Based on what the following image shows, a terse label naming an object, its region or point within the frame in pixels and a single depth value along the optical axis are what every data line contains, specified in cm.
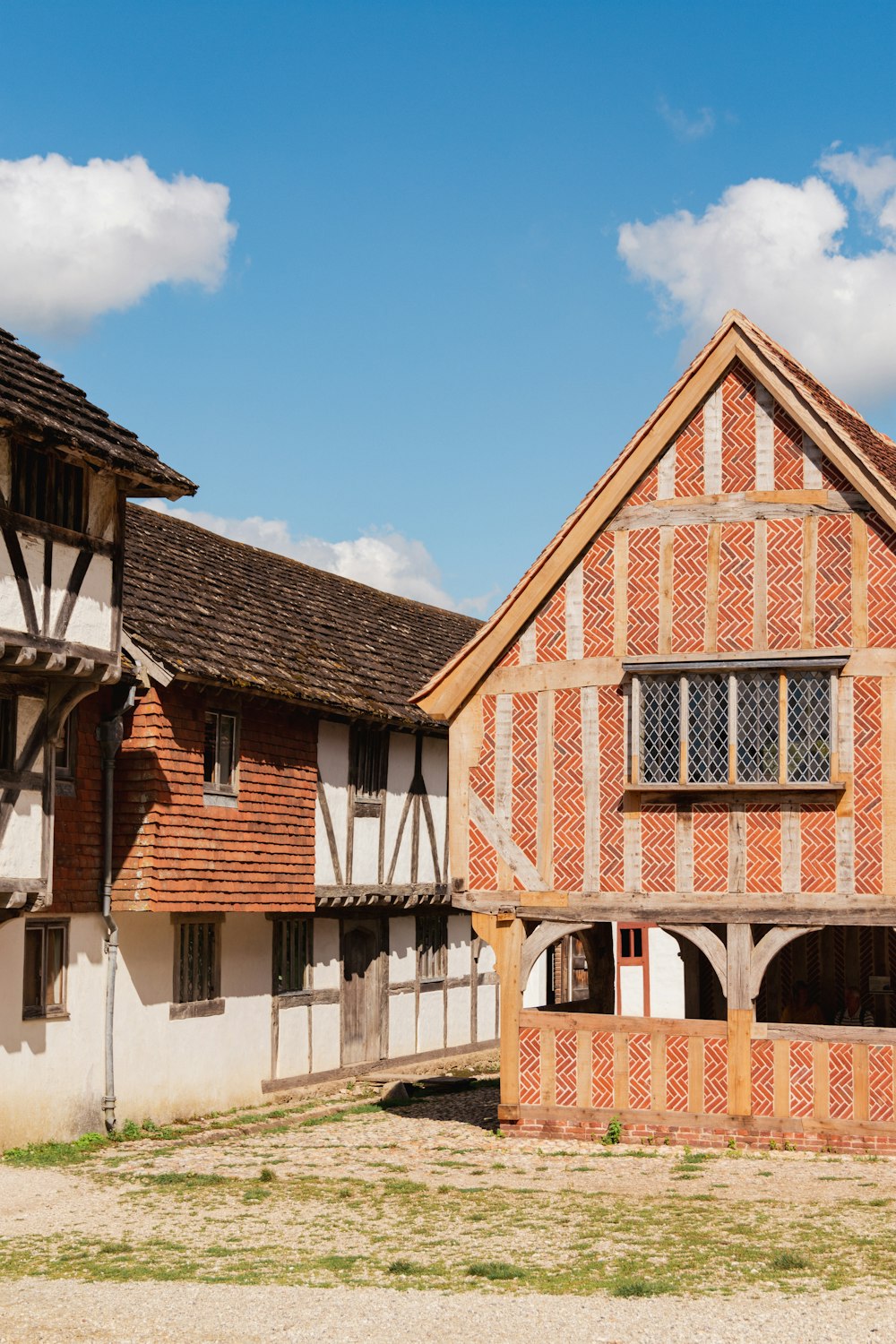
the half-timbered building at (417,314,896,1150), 1864
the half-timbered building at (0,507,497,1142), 2092
